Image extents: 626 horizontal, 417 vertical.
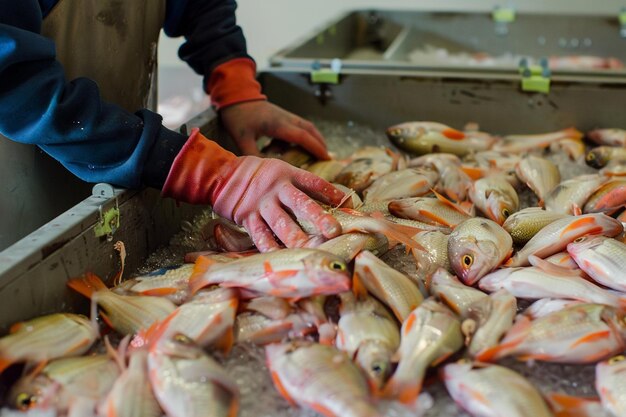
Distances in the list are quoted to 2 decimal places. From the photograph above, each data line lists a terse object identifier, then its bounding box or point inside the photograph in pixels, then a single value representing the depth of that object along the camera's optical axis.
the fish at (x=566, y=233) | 1.76
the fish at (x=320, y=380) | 1.18
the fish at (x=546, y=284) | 1.54
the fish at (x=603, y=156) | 2.49
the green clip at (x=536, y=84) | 2.81
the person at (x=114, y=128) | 1.60
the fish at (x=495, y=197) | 2.04
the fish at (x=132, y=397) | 1.21
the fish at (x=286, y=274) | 1.41
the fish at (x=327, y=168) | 2.35
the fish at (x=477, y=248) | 1.68
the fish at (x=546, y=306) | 1.51
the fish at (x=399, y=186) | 2.13
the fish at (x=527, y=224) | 1.89
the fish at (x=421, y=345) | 1.27
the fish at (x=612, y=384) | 1.25
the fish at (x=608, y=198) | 1.99
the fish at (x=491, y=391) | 1.21
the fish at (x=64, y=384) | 1.24
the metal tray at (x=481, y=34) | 4.38
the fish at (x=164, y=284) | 1.57
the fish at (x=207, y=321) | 1.38
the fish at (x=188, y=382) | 1.21
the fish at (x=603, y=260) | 1.59
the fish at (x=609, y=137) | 2.66
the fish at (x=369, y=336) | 1.30
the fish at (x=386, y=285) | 1.49
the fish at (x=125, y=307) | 1.48
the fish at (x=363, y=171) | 2.27
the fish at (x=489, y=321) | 1.40
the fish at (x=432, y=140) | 2.68
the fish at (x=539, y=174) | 2.25
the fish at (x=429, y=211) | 1.96
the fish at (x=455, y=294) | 1.52
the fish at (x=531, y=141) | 2.72
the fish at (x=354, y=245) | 1.58
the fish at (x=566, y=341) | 1.38
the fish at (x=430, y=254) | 1.71
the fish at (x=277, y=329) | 1.42
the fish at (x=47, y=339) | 1.31
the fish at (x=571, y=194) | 2.05
